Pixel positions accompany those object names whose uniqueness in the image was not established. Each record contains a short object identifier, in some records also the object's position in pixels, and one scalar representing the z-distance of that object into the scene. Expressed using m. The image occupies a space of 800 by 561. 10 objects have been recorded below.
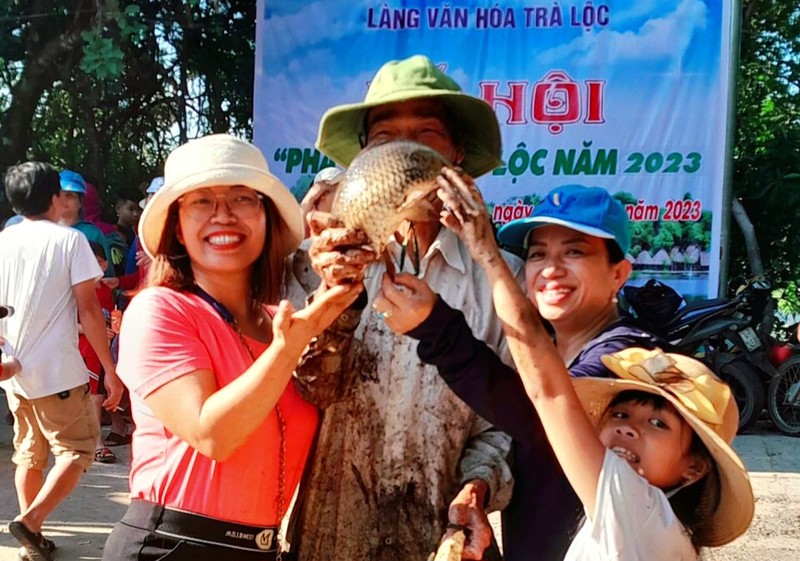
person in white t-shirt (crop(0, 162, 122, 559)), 4.39
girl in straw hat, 1.53
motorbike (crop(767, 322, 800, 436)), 7.07
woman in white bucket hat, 1.68
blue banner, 6.73
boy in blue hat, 5.79
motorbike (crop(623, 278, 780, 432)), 6.68
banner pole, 6.63
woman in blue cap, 1.71
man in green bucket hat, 2.05
